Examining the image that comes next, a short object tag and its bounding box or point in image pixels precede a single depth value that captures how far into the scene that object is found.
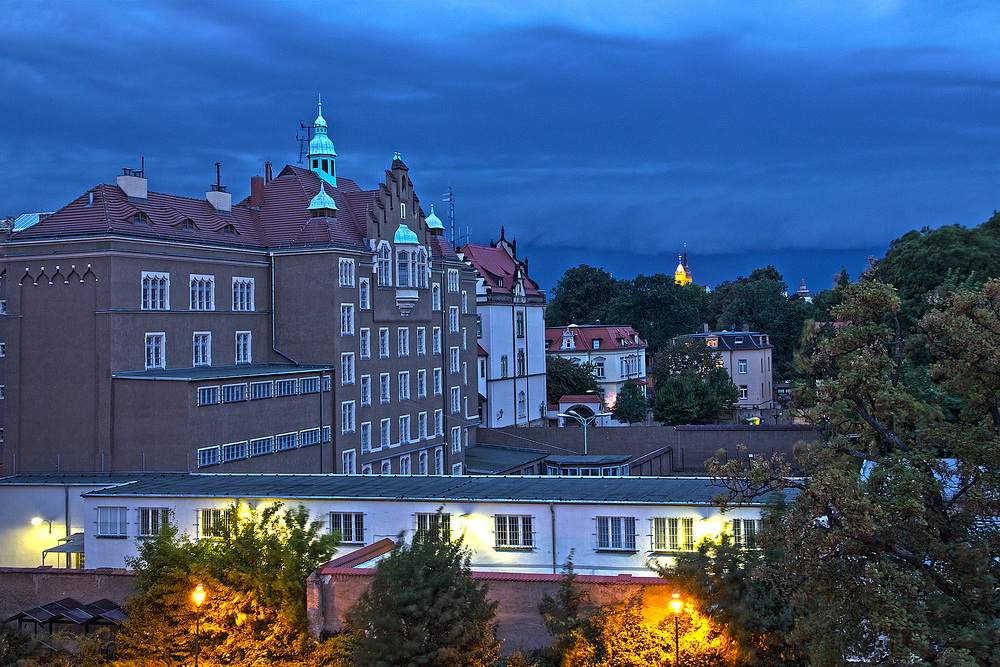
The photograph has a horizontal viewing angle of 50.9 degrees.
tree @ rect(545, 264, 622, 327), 149.75
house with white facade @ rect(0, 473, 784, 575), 32.84
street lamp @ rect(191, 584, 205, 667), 25.53
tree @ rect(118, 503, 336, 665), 27.62
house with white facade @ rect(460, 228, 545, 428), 80.69
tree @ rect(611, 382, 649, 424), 90.50
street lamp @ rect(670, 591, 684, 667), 23.36
